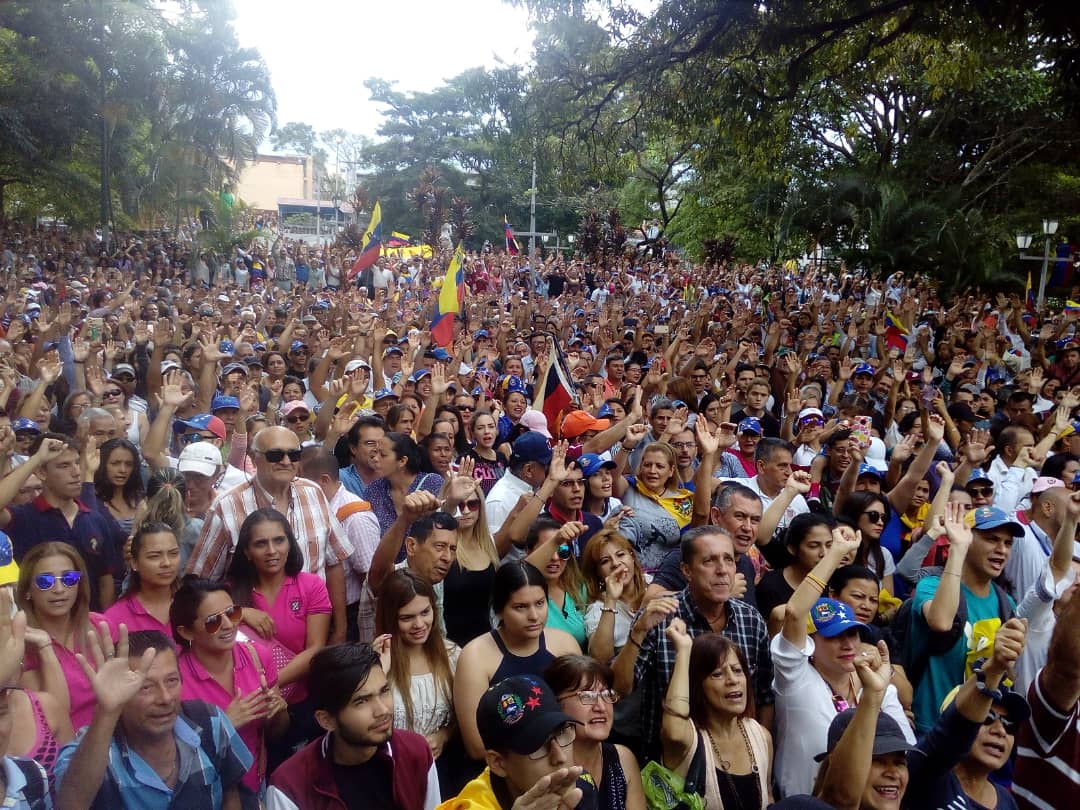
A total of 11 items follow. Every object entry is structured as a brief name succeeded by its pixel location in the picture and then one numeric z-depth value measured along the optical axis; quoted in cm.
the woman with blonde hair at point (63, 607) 296
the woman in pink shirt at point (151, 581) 343
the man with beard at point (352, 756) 263
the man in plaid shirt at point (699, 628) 318
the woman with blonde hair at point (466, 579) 399
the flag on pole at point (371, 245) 1338
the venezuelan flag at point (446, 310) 1036
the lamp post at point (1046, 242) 1738
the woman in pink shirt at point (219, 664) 300
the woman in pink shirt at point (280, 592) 348
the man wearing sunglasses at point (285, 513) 392
